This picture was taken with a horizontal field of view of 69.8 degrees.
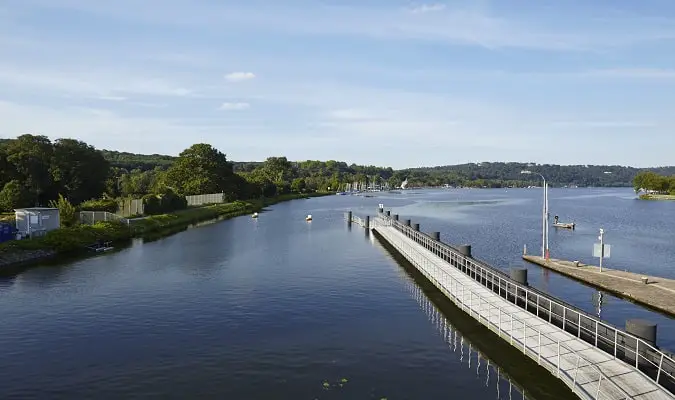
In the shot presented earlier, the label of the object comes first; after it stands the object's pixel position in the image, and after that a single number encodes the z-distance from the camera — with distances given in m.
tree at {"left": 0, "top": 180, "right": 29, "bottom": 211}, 70.06
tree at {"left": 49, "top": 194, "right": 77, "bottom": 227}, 67.19
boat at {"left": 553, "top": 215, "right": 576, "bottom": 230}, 89.44
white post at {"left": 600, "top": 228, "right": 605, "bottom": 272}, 41.47
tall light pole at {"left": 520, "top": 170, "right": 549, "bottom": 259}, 49.79
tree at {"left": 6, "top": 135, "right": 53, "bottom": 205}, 79.44
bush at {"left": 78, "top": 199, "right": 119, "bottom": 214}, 77.26
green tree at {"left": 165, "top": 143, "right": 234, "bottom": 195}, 132.75
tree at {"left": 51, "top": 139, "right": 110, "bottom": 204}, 86.88
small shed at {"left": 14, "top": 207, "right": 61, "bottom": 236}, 58.91
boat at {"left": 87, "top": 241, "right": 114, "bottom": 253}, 61.91
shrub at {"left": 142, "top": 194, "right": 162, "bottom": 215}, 93.00
